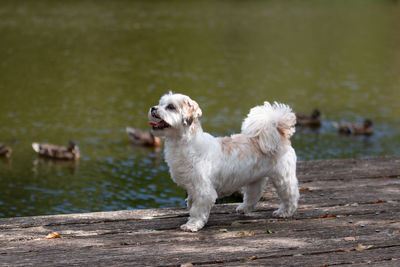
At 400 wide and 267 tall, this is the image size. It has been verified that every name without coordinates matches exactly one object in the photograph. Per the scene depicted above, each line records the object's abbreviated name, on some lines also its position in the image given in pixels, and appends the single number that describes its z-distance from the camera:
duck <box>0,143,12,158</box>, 12.41
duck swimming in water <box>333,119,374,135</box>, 15.23
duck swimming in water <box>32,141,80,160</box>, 12.40
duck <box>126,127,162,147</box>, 13.66
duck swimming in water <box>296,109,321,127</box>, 15.57
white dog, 5.92
